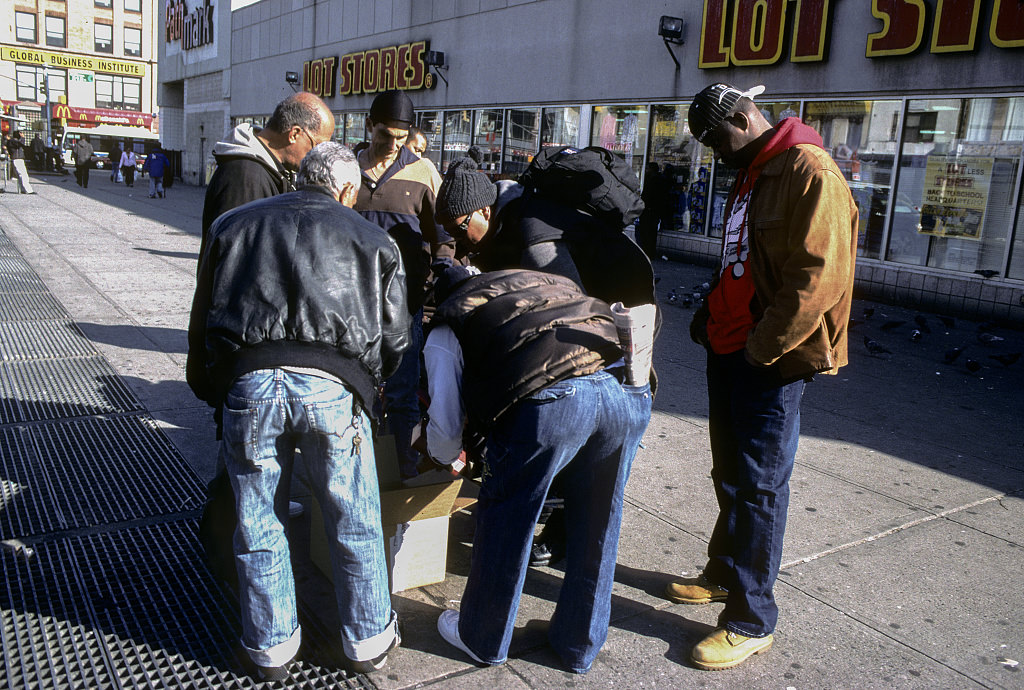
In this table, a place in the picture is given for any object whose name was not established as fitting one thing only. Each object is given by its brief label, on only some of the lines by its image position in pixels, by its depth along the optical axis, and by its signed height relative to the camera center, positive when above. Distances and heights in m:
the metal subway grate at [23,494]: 3.62 -1.58
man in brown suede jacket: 2.63 -0.33
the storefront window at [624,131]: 14.99 +1.41
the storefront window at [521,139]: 17.03 +1.28
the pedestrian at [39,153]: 35.34 +0.52
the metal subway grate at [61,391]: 5.10 -1.51
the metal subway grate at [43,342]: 6.40 -1.46
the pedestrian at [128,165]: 29.23 +0.22
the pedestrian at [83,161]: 27.42 +0.25
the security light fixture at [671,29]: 13.16 +2.93
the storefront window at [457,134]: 19.03 +1.43
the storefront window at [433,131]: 19.95 +1.52
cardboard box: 3.05 -1.30
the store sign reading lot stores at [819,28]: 9.89 +2.64
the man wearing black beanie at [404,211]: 3.88 -0.10
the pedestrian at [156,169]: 23.70 +0.13
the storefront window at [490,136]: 18.00 +1.35
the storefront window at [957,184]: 10.23 +0.59
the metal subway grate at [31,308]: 7.61 -1.40
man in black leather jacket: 2.40 -0.57
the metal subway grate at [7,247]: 11.35 -1.22
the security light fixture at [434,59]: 18.89 +3.10
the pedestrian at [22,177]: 21.56 -0.35
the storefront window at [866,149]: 11.38 +1.05
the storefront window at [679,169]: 14.22 +0.73
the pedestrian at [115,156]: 45.54 +0.86
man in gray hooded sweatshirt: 3.46 +0.12
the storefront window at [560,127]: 16.17 +1.51
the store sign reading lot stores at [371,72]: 20.33 +3.20
